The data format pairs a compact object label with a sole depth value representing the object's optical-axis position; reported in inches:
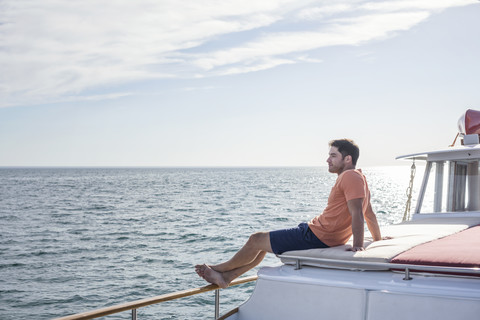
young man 175.3
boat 138.0
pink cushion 145.5
